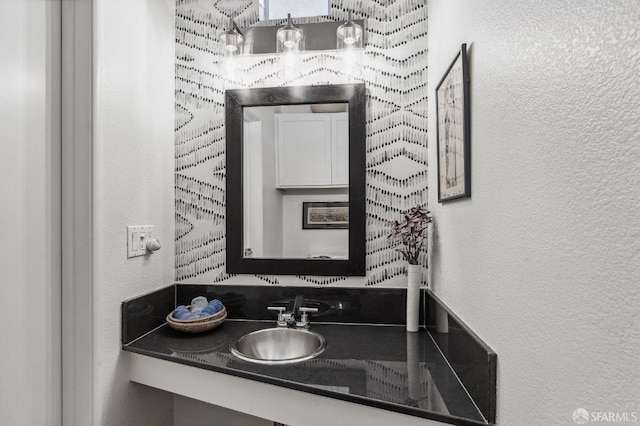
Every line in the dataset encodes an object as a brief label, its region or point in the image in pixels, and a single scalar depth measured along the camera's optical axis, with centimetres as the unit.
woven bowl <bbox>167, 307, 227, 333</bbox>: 129
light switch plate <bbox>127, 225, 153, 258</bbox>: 124
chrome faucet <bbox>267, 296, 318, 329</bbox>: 140
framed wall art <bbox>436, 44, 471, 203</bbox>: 88
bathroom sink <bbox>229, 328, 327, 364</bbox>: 133
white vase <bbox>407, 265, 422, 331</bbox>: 132
